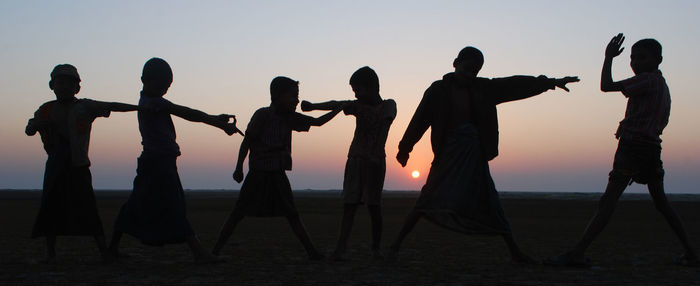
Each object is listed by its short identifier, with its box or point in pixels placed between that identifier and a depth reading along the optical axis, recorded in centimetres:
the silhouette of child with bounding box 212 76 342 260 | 679
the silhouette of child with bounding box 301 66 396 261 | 691
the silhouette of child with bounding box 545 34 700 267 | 623
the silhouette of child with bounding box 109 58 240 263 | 625
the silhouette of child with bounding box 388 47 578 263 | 640
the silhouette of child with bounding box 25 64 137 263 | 641
